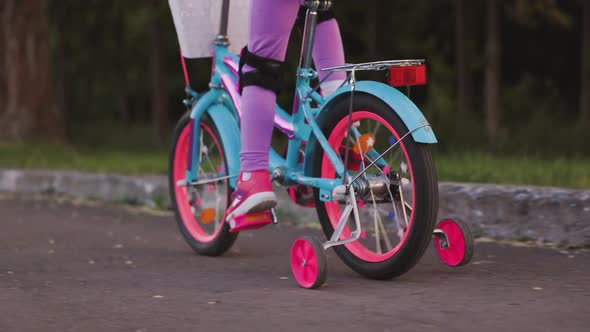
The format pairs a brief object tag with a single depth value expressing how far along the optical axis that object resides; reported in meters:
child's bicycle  3.96
